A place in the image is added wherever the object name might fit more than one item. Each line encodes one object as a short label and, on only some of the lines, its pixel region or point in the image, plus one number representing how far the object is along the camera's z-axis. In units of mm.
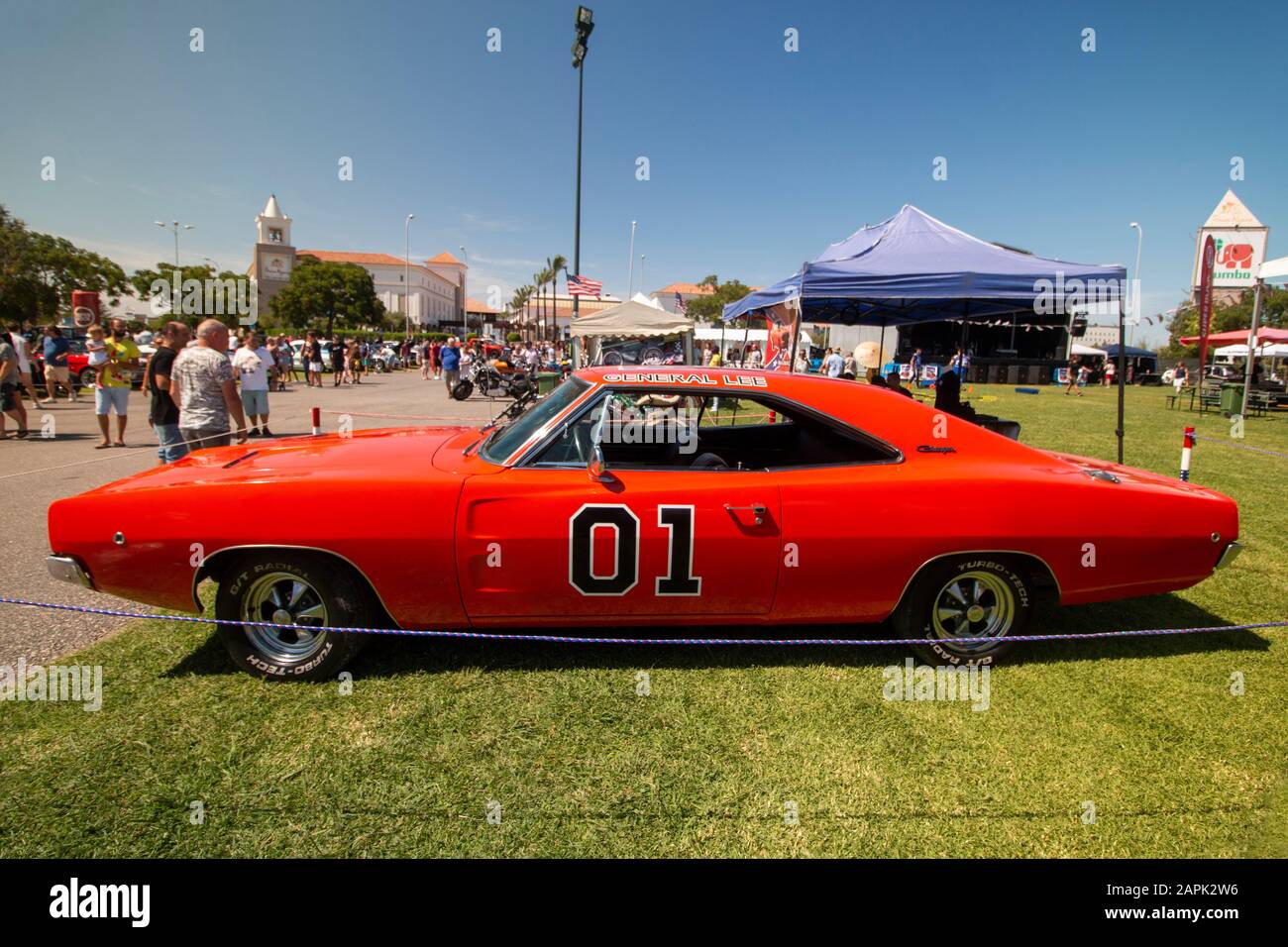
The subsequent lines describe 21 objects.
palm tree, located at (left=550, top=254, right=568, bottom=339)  79088
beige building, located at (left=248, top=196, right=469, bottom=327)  101562
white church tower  100562
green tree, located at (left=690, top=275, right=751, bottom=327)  90875
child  8375
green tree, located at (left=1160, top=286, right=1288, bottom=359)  61219
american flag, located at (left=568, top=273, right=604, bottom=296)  19469
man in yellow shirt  8297
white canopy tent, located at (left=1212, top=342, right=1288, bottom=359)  24194
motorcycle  17562
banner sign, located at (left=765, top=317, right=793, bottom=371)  13711
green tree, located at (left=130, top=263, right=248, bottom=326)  65938
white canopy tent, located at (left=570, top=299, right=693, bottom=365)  16344
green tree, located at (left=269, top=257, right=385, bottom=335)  75188
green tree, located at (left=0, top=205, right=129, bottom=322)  27719
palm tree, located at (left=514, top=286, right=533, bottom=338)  93188
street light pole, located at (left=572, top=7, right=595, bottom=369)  15086
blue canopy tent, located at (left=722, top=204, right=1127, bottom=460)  6289
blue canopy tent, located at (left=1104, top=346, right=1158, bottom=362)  42347
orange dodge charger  2758
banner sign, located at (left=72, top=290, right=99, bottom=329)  18859
